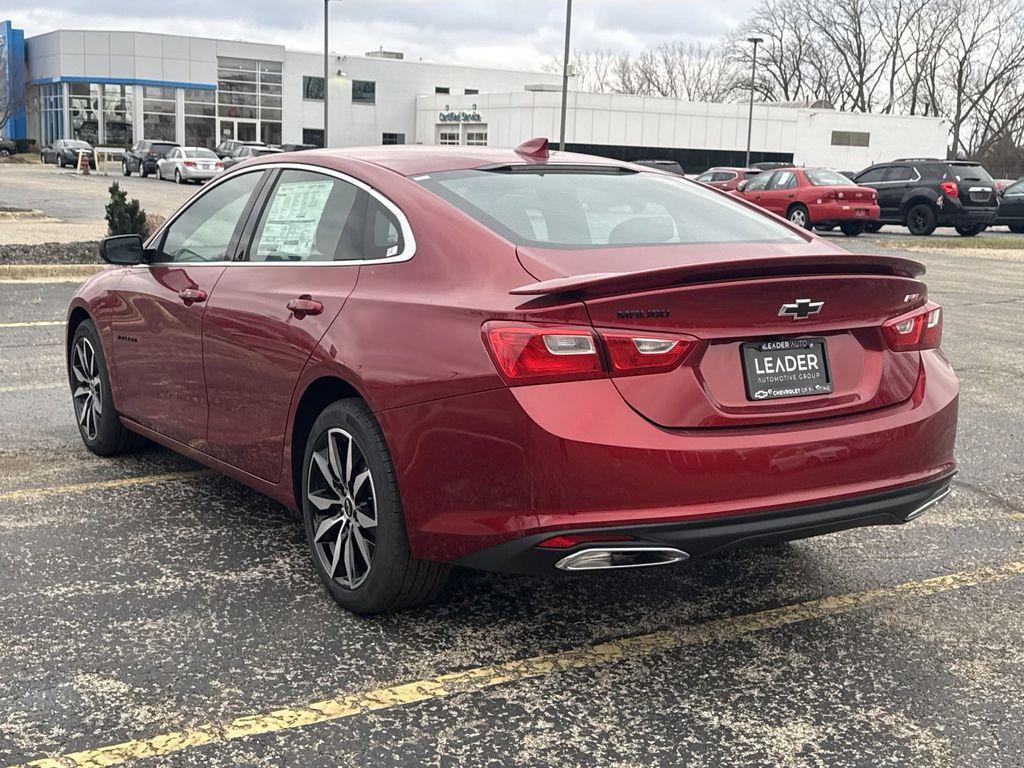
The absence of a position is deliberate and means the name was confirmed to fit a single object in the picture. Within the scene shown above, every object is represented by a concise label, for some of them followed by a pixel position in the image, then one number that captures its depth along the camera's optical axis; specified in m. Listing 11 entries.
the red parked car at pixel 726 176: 32.44
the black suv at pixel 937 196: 26.11
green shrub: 14.74
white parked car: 43.69
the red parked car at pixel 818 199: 24.92
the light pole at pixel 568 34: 35.65
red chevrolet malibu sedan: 3.18
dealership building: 69.62
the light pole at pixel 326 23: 46.22
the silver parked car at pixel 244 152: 47.27
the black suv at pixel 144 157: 49.53
